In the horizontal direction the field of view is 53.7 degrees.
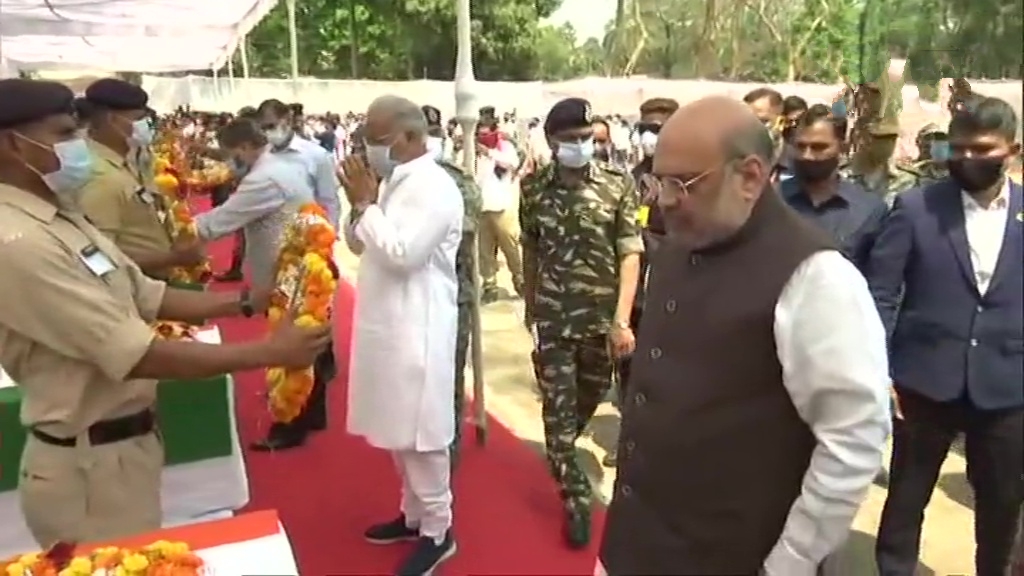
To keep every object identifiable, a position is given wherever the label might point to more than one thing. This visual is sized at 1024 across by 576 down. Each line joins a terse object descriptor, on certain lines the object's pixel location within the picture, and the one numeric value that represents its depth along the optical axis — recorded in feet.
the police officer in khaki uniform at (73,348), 6.20
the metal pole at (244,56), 43.51
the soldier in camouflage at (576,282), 10.52
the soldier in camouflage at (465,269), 11.73
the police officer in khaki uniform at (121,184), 11.65
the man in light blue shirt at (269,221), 14.70
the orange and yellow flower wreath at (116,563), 5.39
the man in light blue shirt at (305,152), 16.35
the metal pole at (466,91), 12.53
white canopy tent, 29.91
